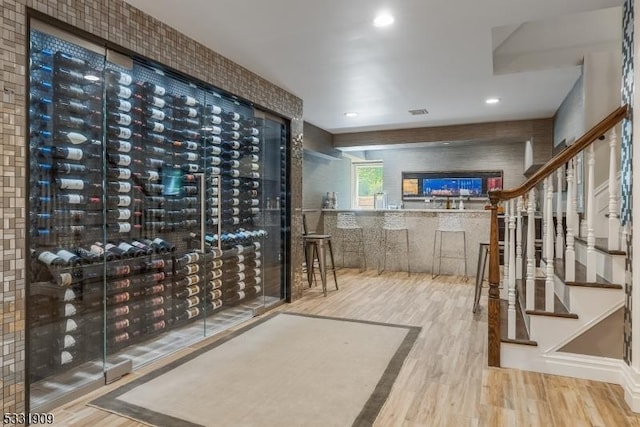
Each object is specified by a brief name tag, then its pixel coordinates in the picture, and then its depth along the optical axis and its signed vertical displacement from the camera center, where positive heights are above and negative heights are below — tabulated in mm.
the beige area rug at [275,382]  2059 -1107
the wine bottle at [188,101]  3219 +925
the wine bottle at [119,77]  2570 +908
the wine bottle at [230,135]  3730 +737
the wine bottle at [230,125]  3730 +833
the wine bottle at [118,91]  2594 +823
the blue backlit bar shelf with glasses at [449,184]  7637 +545
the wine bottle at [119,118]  2623 +633
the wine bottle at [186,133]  3223 +650
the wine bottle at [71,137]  2320 +445
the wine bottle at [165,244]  3100 -292
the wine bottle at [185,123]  3223 +745
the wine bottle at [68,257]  2319 -299
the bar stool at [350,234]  6676 -458
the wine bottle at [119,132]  2623 +540
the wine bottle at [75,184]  2324 +152
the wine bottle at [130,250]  2754 -300
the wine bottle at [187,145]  3221 +550
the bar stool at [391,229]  6430 -326
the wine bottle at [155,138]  3004 +568
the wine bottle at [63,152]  2228 +340
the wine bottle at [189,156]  3252 +457
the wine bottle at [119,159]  2623 +346
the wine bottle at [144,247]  2898 -294
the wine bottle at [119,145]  2625 +443
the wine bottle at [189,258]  3285 -430
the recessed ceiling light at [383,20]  2721 +1387
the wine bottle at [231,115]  3715 +927
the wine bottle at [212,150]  3485 +545
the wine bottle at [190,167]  3261 +359
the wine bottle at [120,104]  2615 +732
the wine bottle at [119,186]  2642 +159
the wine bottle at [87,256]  2449 -307
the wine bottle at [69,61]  2273 +904
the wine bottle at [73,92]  2314 +730
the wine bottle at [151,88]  2887 +932
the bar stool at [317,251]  4980 -557
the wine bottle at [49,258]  2195 -293
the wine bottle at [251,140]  4023 +743
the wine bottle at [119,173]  2626 +251
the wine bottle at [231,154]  3750 +545
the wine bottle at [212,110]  3480 +922
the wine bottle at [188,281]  3279 -628
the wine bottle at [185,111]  3224 +837
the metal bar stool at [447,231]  6012 -338
